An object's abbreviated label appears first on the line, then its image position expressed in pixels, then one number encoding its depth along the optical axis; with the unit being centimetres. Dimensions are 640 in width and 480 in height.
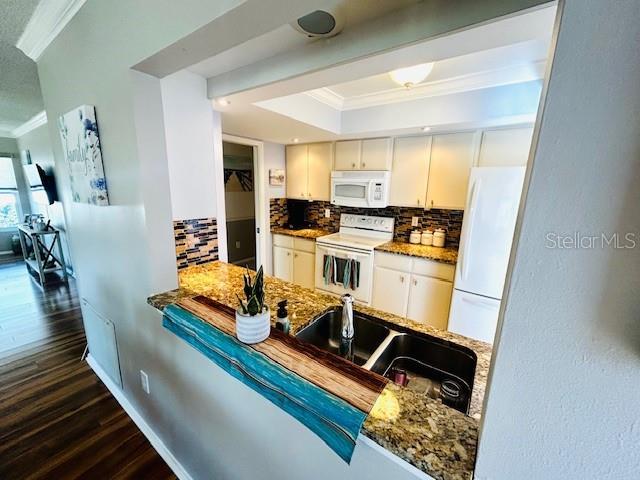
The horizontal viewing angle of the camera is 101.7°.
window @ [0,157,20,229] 516
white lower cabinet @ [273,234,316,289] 353
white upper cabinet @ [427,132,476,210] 257
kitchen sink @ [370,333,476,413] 104
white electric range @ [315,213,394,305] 301
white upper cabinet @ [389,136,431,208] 281
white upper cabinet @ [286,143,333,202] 346
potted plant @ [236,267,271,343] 95
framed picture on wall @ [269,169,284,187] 357
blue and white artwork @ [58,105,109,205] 134
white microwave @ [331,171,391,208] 298
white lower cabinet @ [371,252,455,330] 257
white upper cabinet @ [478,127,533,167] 228
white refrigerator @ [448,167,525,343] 201
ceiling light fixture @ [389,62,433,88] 153
